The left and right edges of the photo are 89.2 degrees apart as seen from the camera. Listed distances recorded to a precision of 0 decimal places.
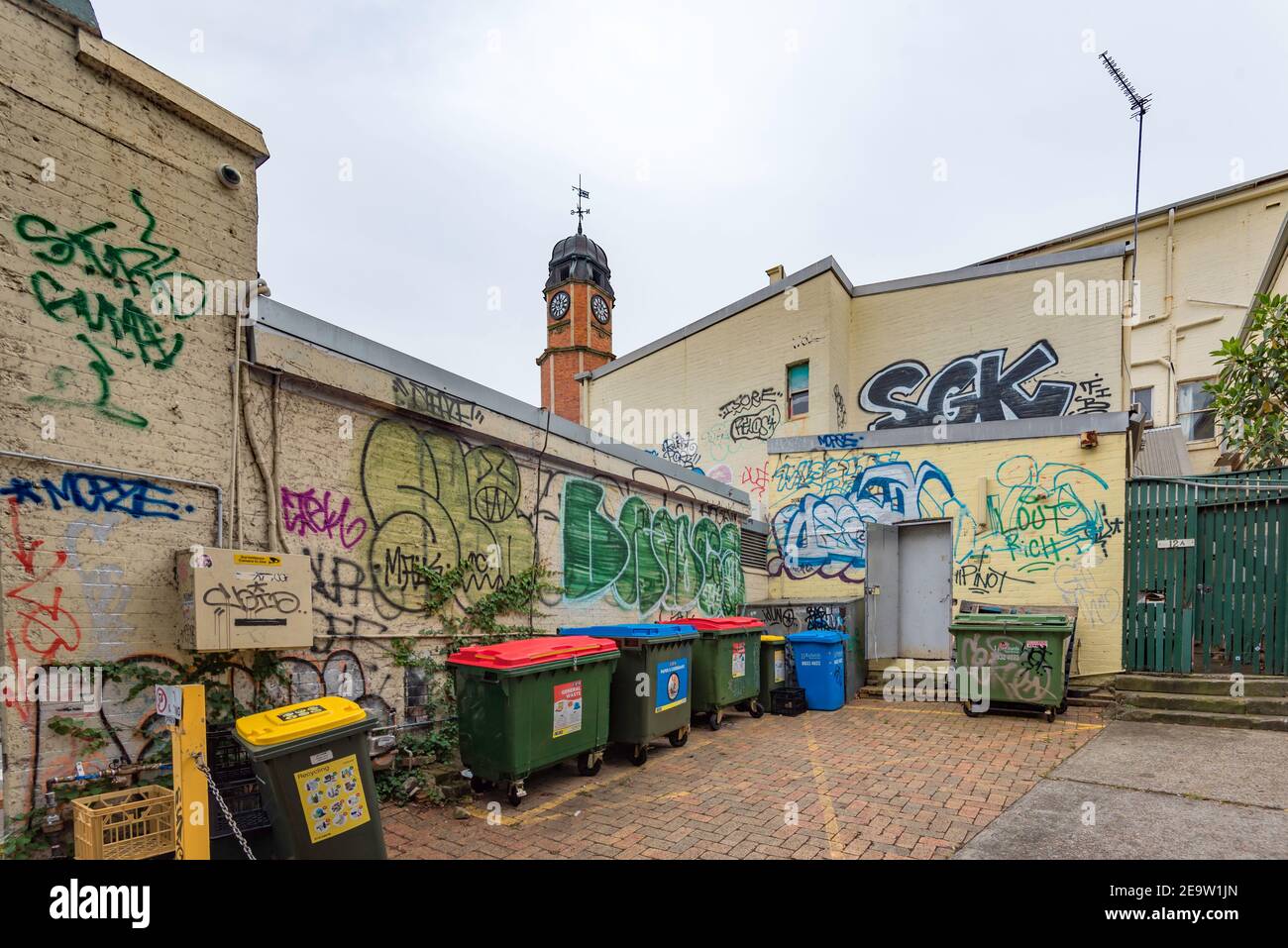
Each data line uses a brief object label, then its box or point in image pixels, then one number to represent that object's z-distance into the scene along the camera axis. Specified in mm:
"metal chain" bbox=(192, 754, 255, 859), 3246
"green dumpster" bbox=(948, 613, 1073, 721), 7648
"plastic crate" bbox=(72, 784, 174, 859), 3387
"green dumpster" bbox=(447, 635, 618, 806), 4949
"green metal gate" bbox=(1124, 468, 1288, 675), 7766
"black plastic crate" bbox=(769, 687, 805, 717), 8430
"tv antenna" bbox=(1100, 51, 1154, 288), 16656
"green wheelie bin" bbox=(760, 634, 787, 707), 8539
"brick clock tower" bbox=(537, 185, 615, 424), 26906
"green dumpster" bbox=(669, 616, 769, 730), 7465
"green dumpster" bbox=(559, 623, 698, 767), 6145
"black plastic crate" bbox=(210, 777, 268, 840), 3637
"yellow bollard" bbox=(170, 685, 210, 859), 3344
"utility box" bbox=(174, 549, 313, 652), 3975
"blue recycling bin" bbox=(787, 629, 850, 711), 8719
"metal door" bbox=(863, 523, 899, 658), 10594
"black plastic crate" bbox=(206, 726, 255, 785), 3895
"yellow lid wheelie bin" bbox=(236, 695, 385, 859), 3377
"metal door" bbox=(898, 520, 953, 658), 10680
